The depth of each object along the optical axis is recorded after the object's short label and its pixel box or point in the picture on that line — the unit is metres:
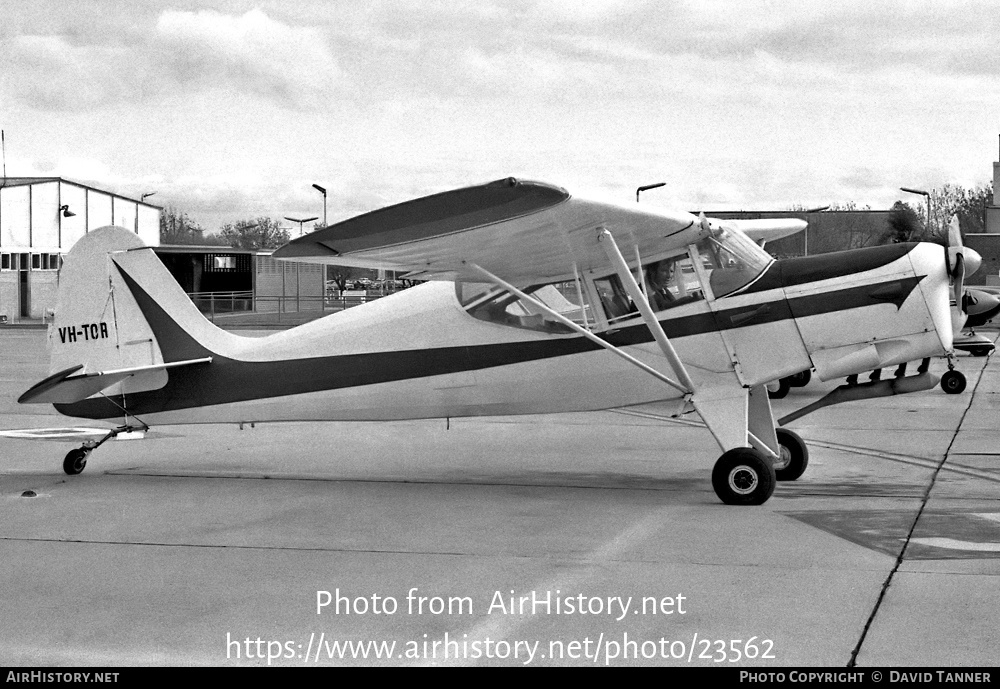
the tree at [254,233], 118.06
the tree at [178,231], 112.96
